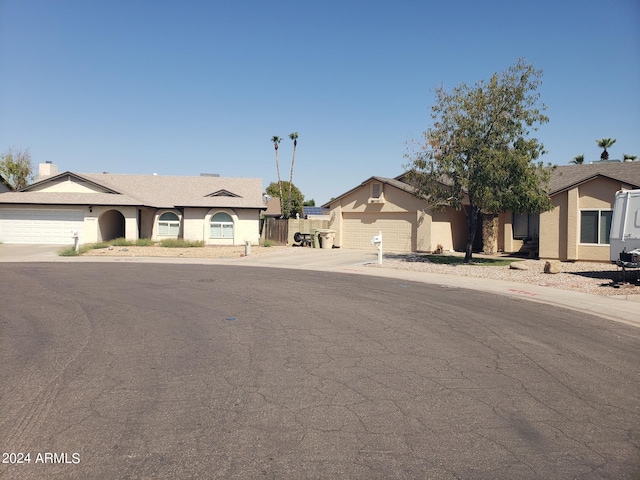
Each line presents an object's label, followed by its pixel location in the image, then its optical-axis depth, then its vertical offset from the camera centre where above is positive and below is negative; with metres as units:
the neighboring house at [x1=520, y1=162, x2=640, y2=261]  21.38 +1.02
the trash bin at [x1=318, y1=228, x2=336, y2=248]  31.11 -0.07
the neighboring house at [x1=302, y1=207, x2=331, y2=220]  57.75 +3.04
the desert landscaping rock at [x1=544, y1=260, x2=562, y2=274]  17.72 -0.99
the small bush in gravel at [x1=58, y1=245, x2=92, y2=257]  25.94 -0.99
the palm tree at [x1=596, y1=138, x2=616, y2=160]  42.38 +8.14
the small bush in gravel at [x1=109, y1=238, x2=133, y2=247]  30.19 -0.59
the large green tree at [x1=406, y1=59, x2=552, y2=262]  19.28 +3.51
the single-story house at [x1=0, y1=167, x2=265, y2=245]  32.59 +1.41
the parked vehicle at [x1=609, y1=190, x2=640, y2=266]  15.34 +0.44
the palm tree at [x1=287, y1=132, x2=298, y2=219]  57.74 +11.26
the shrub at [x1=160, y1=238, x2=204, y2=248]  30.91 -0.56
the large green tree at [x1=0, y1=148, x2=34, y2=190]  47.22 +5.90
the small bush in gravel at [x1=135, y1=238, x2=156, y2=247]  30.91 -0.59
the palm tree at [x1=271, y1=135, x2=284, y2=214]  58.19 +11.03
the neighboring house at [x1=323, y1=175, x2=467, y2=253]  28.70 +1.01
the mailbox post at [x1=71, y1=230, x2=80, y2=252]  26.54 -0.32
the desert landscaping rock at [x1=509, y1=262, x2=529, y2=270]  18.81 -1.04
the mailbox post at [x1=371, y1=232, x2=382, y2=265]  21.80 -0.24
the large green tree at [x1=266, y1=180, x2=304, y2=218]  83.36 +7.61
